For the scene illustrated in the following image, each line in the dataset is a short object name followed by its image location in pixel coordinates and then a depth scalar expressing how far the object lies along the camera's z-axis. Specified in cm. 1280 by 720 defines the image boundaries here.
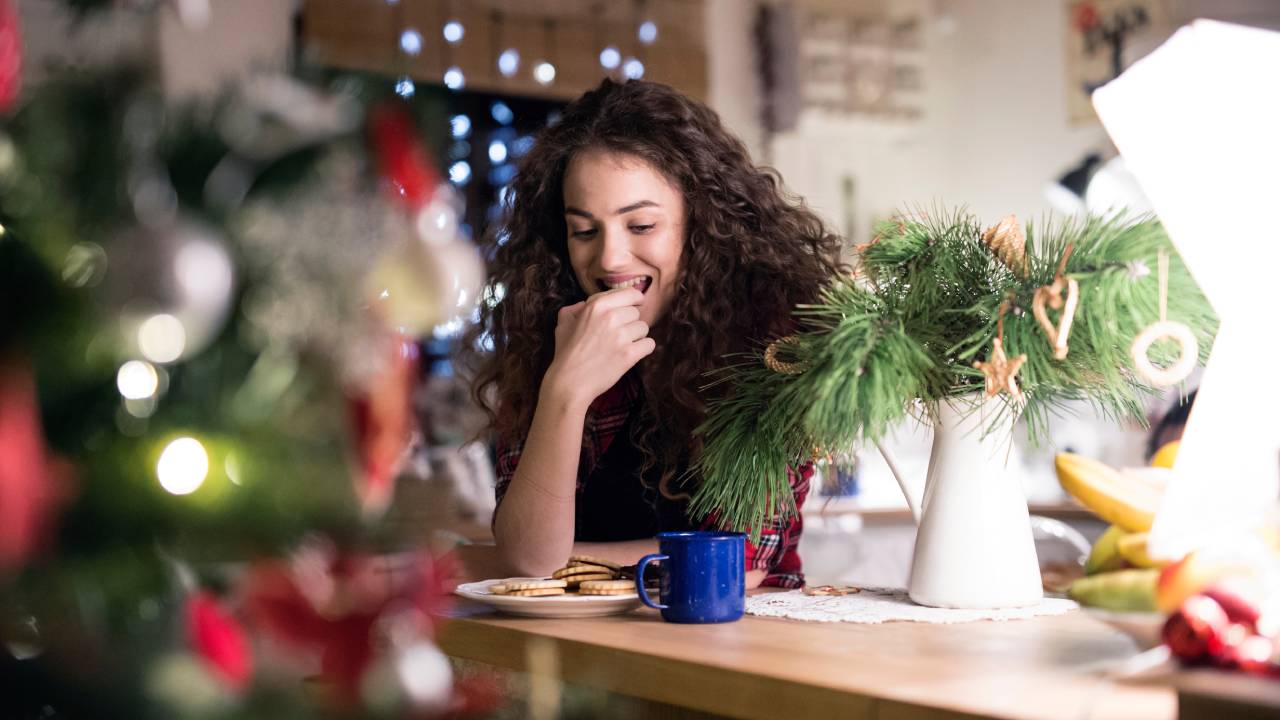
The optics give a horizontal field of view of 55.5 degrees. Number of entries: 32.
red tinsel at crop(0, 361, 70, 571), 37
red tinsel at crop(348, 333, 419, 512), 44
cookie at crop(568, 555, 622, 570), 131
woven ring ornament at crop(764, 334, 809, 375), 114
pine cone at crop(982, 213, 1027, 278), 112
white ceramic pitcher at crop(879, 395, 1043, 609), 116
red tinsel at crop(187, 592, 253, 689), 40
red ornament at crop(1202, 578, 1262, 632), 73
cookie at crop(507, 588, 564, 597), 122
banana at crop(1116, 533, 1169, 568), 87
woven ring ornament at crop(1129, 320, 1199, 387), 96
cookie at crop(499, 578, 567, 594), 124
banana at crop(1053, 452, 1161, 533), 95
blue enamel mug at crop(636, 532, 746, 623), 116
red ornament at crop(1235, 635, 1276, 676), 72
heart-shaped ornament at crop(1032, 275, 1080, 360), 104
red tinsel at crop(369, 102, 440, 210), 44
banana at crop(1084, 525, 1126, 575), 90
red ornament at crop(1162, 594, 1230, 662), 73
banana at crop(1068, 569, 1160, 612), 81
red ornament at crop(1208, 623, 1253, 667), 72
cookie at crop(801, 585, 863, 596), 134
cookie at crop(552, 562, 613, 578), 128
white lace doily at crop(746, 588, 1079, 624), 113
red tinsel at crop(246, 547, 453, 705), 41
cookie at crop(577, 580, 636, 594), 123
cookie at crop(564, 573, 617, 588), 127
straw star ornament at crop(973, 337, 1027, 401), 107
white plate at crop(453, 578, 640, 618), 120
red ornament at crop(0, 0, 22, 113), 40
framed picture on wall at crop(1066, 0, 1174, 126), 427
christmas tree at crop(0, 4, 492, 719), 39
